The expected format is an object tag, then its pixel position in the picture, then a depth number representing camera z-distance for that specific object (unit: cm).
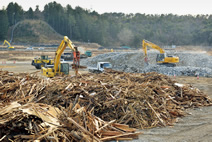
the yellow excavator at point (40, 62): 3353
